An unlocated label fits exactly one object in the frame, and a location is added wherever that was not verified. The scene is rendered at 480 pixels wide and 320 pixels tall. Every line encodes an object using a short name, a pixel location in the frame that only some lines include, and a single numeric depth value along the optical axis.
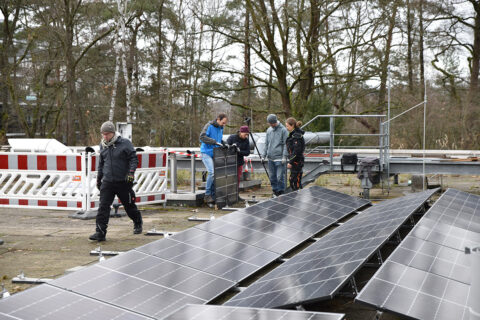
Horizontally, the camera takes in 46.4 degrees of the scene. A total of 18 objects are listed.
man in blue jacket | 12.09
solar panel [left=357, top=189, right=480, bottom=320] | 3.78
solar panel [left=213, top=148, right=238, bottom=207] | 11.80
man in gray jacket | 12.75
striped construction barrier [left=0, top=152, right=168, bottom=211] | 11.27
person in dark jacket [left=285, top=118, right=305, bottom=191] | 12.19
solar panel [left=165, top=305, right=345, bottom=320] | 3.61
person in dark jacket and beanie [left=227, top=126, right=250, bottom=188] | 12.67
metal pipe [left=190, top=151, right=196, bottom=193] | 13.82
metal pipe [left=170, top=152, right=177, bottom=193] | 13.74
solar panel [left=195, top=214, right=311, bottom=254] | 7.11
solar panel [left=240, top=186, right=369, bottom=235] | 8.49
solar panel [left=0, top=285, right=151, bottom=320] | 4.20
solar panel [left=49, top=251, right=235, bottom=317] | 4.73
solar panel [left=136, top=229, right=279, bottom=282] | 5.90
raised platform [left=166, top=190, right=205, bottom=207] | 13.21
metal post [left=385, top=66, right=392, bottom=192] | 15.08
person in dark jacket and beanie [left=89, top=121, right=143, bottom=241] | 8.73
